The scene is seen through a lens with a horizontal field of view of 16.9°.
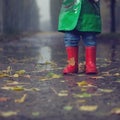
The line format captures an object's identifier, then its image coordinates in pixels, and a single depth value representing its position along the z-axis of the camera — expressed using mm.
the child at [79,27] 4891
